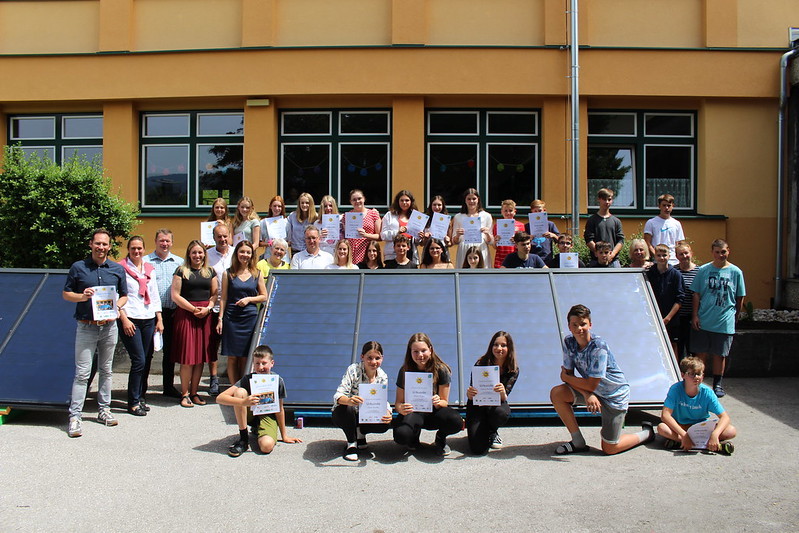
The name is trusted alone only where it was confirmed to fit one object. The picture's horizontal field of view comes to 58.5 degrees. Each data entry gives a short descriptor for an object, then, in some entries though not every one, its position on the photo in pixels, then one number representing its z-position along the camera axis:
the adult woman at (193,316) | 7.90
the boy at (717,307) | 8.21
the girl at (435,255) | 8.66
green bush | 10.73
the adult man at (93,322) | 6.75
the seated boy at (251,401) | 6.00
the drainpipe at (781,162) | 13.40
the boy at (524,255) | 8.79
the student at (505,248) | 9.45
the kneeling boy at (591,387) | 5.94
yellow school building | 13.55
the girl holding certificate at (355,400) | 5.88
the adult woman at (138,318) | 7.39
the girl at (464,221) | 9.29
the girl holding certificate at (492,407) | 5.98
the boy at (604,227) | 9.51
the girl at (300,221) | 9.39
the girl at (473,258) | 8.97
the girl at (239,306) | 7.71
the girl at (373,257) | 8.84
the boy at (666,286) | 8.43
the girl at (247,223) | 9.45
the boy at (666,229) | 9.77
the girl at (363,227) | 9.28
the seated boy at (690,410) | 6.03
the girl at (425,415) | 5.86
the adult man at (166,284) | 8.18
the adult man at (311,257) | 8.66
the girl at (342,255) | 8.58
